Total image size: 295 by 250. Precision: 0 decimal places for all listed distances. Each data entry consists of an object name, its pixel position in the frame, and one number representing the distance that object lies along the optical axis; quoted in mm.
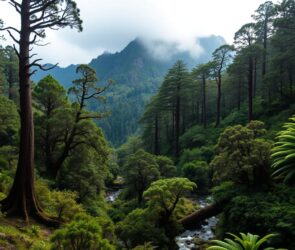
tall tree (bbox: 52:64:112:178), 22188
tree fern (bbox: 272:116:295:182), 15625
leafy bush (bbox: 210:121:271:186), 17031
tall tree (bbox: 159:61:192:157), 45188
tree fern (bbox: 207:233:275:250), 10688
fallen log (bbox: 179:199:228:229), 17844
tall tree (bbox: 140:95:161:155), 49209
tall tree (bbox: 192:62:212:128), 45812
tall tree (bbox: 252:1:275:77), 41156
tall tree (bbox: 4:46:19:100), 44459
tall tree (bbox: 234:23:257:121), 34700
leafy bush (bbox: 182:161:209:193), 32438
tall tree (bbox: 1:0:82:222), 12172
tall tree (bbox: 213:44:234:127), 42328
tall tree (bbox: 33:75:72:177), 22312
